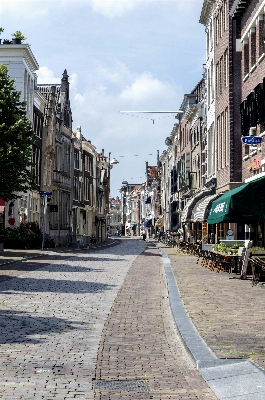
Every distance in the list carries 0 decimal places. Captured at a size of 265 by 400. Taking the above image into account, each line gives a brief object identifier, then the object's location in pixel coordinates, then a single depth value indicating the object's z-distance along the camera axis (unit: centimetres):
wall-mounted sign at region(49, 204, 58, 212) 5884
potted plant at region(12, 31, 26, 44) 4612
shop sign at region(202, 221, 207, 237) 4284
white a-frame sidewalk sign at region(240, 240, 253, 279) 1998
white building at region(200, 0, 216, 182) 4198
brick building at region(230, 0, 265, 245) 2503
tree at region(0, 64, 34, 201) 2994
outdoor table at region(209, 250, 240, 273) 2258
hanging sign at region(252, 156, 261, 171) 2562
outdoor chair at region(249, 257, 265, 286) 1777
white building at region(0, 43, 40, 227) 4722
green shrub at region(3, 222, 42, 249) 4162
